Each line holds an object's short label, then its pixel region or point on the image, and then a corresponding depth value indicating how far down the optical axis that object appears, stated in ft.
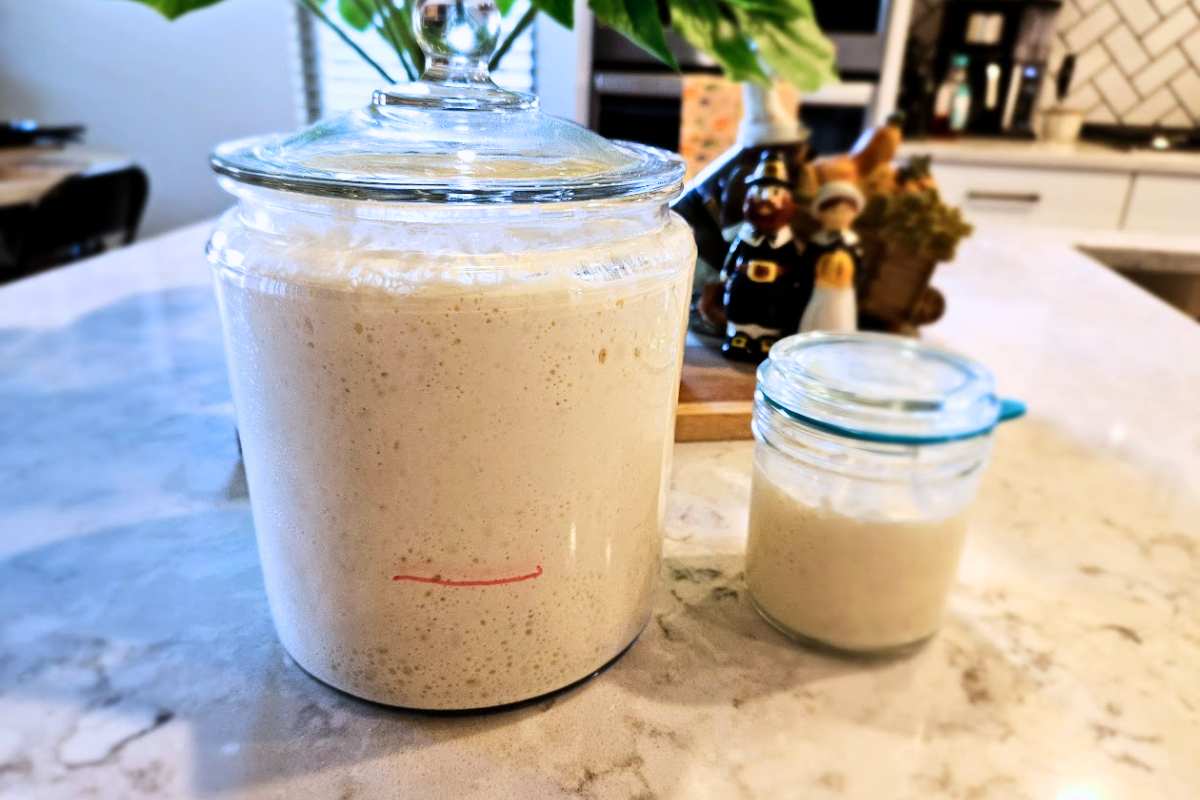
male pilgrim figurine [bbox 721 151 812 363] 2.19
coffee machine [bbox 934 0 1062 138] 7.22
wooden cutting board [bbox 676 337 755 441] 2.17
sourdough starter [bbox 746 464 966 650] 1.34
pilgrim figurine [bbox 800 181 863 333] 2.31
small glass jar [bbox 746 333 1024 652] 1.31
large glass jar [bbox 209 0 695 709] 1.03
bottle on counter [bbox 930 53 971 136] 7.38
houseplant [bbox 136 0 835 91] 1.61
